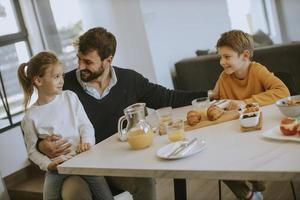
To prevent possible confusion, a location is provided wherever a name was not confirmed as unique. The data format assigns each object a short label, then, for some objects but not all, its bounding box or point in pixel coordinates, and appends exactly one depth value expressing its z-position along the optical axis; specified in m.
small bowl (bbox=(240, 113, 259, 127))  1.49
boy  1.95
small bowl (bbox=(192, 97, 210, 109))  1.85
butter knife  1.41
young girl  1.92
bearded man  2.10
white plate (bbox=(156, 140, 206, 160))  1.38
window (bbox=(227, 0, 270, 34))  6.16
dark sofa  3.56
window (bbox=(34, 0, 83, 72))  3.88
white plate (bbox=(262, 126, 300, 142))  1.31
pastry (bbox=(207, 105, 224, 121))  1.71
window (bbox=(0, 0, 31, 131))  3.53
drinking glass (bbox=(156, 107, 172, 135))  1.72
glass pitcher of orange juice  1.58
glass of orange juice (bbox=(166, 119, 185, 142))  1.58
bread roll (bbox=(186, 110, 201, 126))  1.73
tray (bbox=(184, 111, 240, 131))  1.68
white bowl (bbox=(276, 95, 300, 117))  1.52
